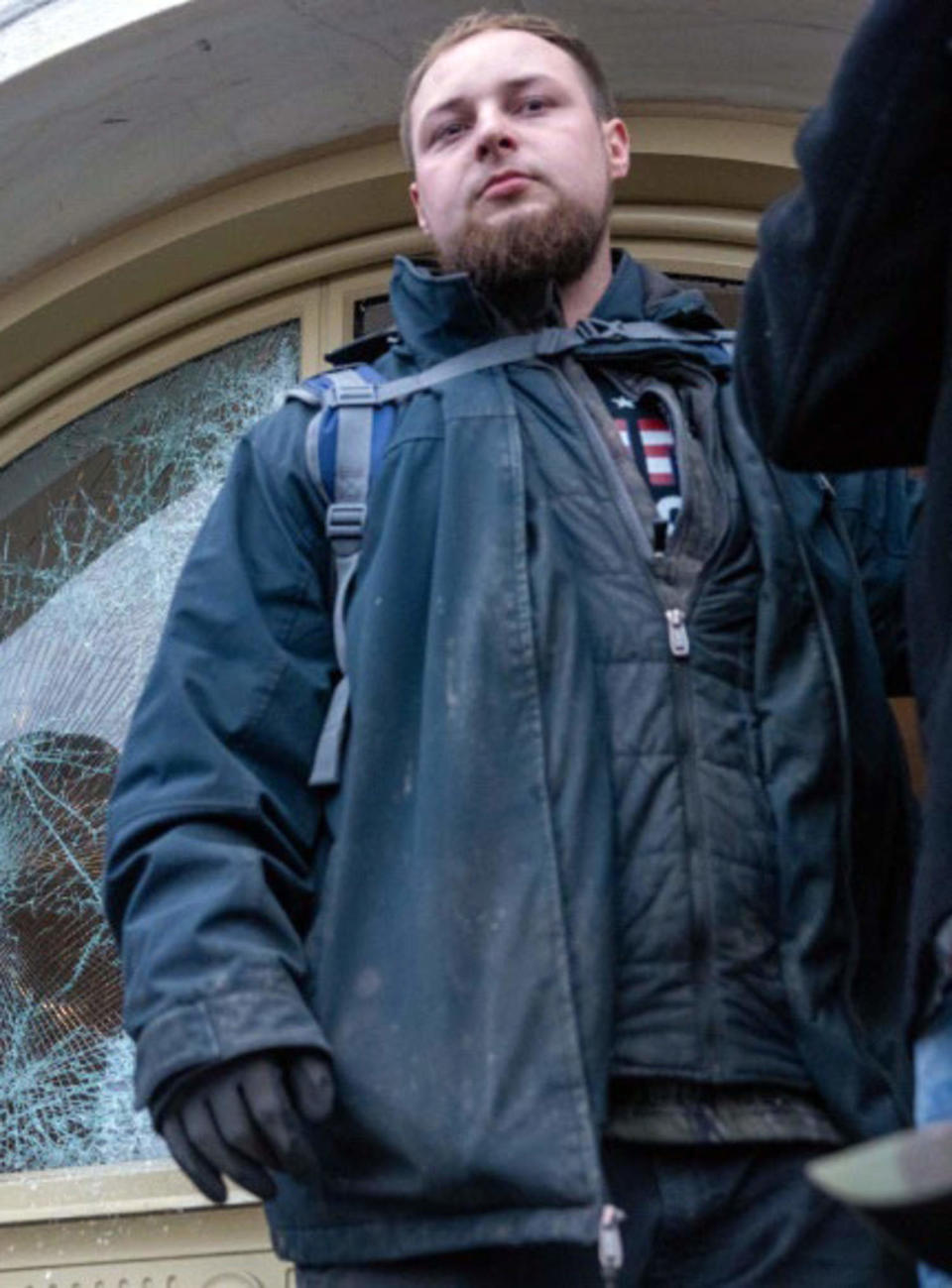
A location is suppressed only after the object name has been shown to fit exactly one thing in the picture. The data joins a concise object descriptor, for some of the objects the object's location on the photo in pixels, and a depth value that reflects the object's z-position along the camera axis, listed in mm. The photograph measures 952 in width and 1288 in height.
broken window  3348
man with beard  2049
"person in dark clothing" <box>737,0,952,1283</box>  1700
